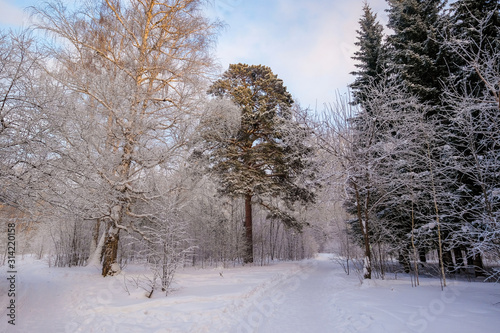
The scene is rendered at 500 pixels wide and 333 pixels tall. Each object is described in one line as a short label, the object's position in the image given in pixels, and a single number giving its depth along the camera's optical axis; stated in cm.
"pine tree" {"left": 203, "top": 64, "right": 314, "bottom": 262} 1417
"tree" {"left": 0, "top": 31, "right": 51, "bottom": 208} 411
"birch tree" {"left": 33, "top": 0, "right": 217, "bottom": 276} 689
